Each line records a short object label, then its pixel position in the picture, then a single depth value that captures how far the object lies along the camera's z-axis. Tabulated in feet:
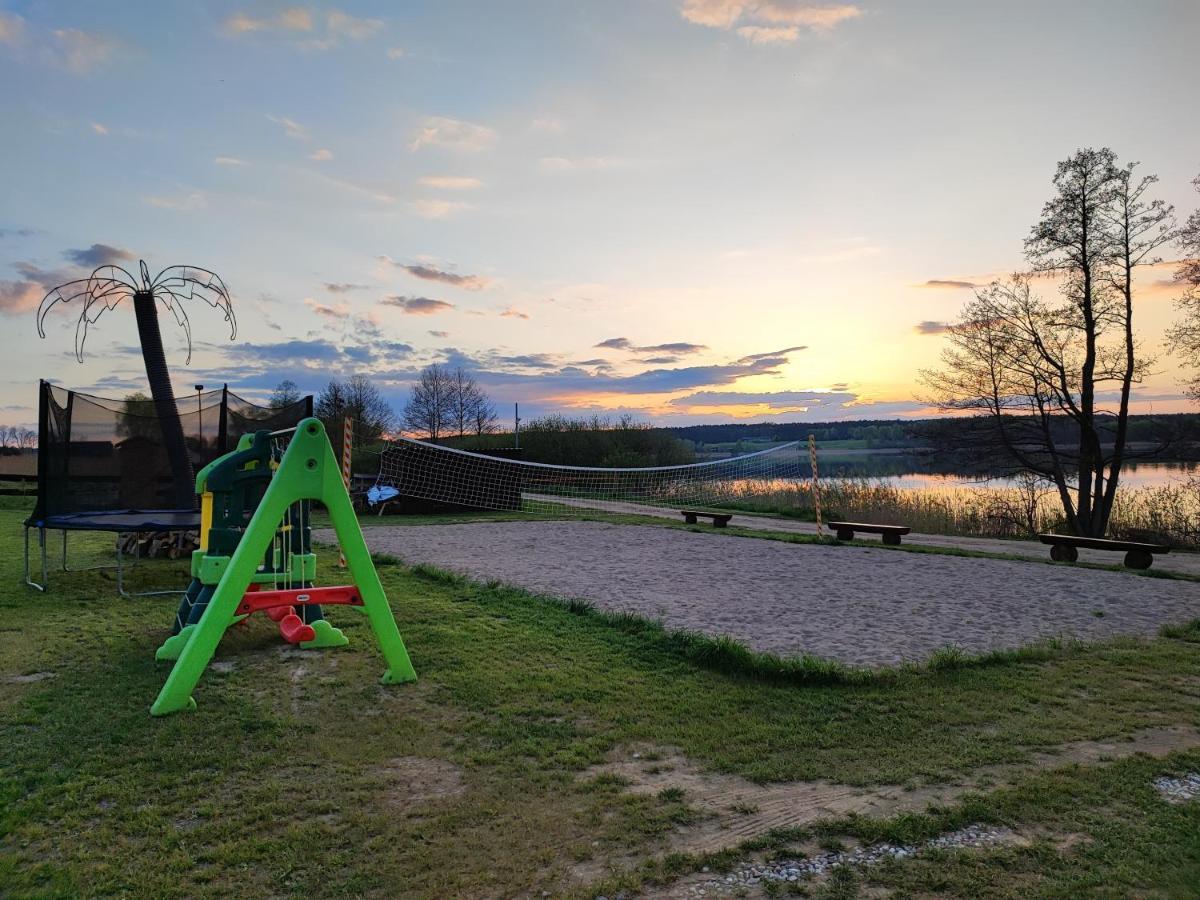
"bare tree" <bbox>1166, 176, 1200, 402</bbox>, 52.65
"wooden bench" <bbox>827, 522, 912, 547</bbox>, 39.81
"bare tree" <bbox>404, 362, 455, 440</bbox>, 115.24
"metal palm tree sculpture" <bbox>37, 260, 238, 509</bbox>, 29.66
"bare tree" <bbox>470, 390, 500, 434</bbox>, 115.96
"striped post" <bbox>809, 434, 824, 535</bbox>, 41.48
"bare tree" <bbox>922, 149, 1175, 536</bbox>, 55.06
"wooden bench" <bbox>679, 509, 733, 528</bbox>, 46.50
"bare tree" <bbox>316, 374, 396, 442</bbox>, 92.35
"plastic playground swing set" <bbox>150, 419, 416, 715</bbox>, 13.28
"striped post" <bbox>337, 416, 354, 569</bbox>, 29.22
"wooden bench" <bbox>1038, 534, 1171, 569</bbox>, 32.76
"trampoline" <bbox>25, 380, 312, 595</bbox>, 24.80
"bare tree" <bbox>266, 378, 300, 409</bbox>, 103.55
